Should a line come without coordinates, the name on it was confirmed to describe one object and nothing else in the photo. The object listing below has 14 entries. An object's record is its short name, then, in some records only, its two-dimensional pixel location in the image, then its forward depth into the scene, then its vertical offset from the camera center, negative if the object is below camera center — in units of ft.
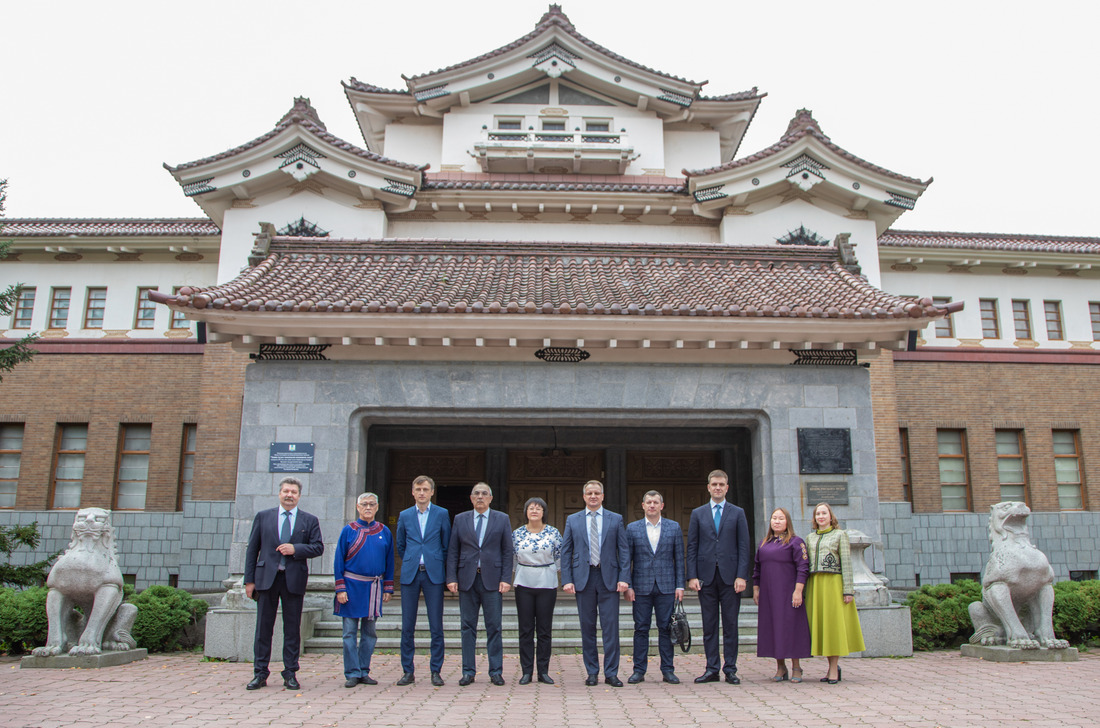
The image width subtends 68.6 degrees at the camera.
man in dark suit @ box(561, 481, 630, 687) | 24.38 -1.42
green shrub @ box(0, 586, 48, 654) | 32.60 -4.34
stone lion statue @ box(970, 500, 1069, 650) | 31.01 -2.57
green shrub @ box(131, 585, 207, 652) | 33.42 -4.24
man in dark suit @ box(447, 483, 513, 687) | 24.25 -1.46
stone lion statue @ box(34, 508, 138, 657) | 29.12 -2.98
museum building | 34.94 +8.96
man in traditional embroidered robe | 23.49 -1.94
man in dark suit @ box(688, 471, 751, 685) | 24.85 -1.41
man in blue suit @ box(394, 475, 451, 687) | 24.08 -1.44
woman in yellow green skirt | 24.31 -2.38
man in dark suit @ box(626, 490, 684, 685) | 24.58 -1.71
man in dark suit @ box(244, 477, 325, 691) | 23.48 -1.57
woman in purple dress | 24.38 -2.34
